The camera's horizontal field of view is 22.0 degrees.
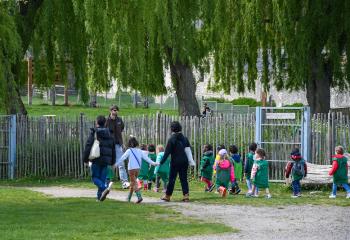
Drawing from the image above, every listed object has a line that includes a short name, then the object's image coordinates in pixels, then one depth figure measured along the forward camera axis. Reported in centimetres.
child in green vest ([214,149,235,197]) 2131
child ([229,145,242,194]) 2302
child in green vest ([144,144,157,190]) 2394
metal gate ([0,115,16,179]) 2928
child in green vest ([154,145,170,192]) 2272
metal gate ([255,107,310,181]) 2545
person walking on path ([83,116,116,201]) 1902
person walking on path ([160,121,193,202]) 2003
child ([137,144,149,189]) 2328
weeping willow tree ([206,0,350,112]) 2944
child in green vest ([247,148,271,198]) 2131
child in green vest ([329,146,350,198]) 2106
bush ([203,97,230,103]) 6594
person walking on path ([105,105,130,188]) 2208
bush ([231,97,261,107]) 6135
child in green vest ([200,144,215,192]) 2292
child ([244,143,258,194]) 2273
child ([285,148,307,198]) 2162
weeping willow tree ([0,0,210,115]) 2795
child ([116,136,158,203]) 1942
